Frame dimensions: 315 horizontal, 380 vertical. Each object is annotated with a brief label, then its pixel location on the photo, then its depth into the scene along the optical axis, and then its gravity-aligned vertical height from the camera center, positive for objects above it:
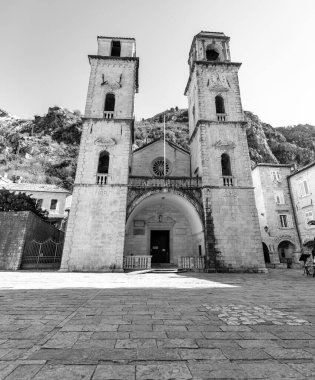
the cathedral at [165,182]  14.70 +5.57
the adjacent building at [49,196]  32.66 +9.15
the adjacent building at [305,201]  23.62 +6.53
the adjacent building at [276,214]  25.63 +5.42
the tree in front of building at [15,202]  16.53 +4.14
